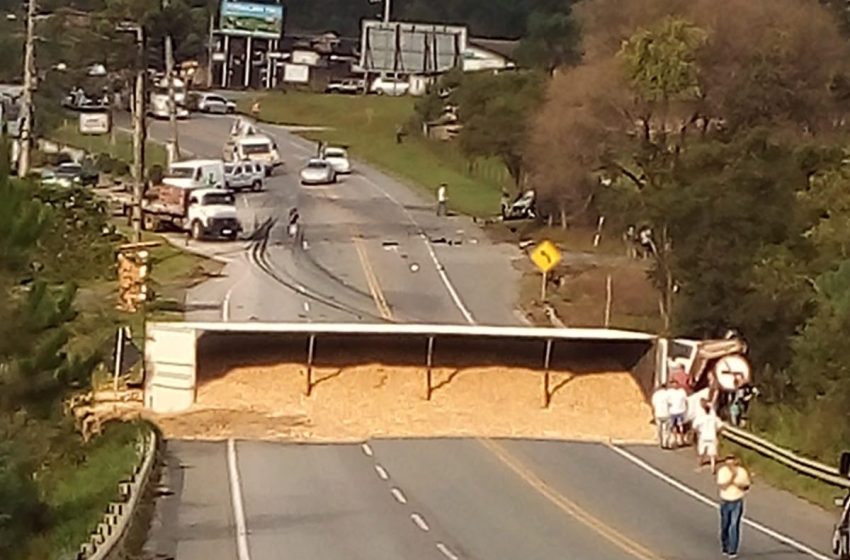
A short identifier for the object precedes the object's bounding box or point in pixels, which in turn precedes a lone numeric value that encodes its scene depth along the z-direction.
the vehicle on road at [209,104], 135.38
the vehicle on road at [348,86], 149.75
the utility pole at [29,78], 54.45
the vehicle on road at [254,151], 101.25
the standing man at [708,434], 31.78
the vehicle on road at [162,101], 124.06
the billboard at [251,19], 156.00
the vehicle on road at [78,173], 84.68
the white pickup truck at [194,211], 75.44
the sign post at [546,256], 57.62
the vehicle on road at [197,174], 80.81
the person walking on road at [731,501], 25.84
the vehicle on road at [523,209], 83.50
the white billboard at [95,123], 113.88
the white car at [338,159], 102.19
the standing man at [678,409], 36.94
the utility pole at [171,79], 90.49
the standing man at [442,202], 88.38
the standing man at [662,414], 37.05
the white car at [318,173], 98.44
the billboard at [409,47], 149.88
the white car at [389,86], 146.50
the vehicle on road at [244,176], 92.81
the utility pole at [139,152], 70.31
